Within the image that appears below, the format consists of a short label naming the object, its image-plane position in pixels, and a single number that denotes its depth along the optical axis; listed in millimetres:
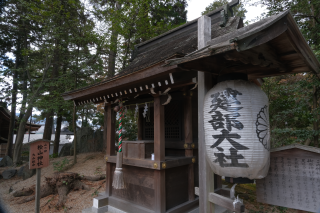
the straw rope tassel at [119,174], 4275
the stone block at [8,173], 10567
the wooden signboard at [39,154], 4879
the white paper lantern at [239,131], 2061
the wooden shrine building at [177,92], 2023
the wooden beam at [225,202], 2103
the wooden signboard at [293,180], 2023
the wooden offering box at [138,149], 4453
